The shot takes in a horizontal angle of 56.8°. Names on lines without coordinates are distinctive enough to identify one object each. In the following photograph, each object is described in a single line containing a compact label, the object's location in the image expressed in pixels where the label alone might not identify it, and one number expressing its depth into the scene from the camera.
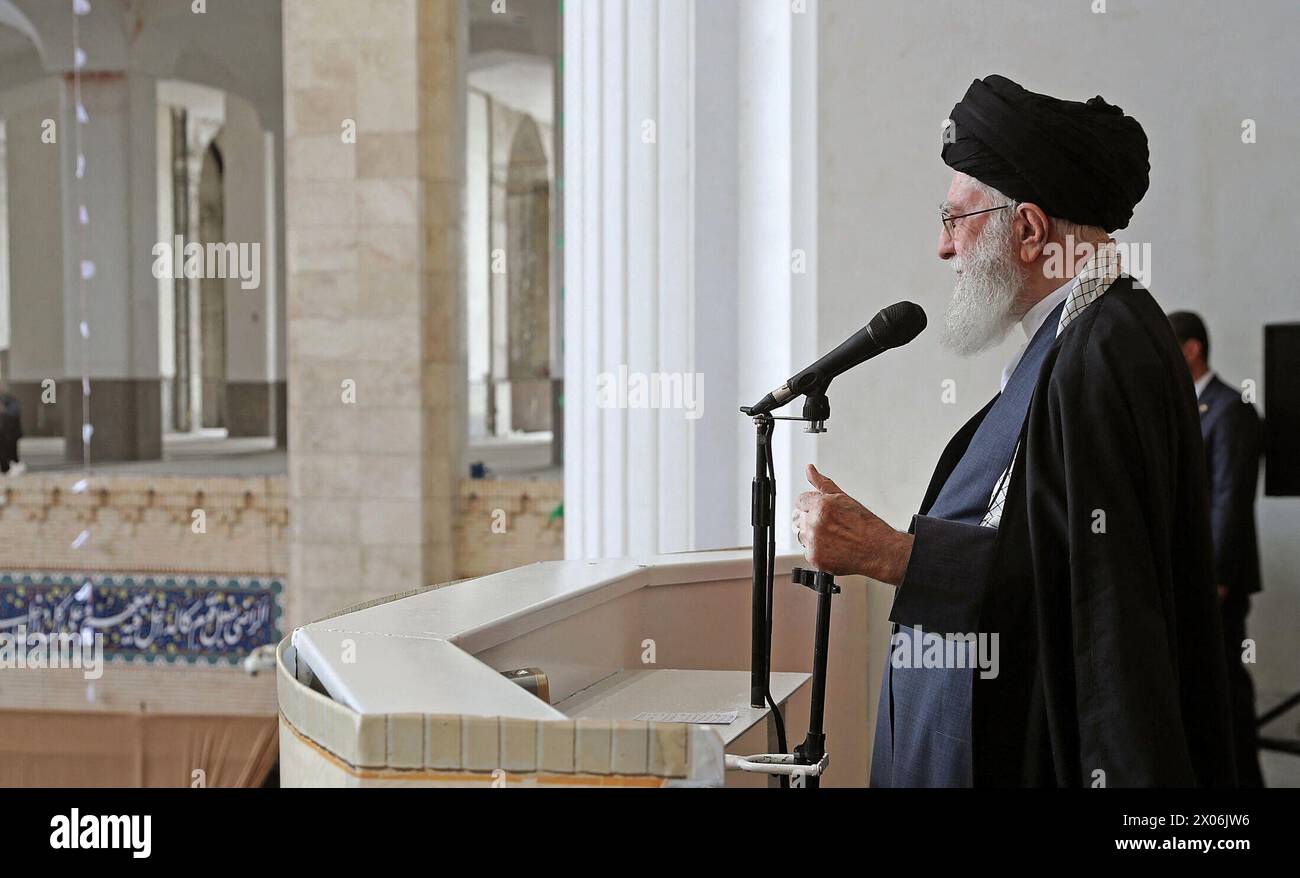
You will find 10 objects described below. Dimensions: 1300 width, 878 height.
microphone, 1.38
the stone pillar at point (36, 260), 7.25
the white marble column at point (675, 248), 2.84
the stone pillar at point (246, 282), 6.94
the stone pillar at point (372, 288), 5.96
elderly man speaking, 1.27
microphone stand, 1.38
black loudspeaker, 3.18
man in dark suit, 3.14
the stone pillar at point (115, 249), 7.16
